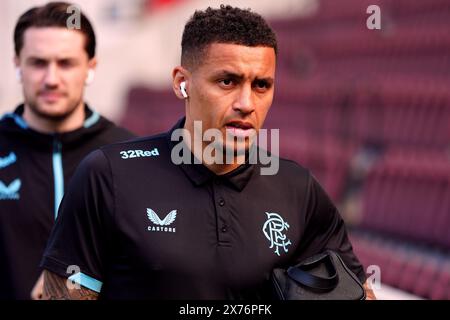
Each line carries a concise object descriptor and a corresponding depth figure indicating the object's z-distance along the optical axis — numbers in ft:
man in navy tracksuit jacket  24.93
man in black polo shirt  16.60
